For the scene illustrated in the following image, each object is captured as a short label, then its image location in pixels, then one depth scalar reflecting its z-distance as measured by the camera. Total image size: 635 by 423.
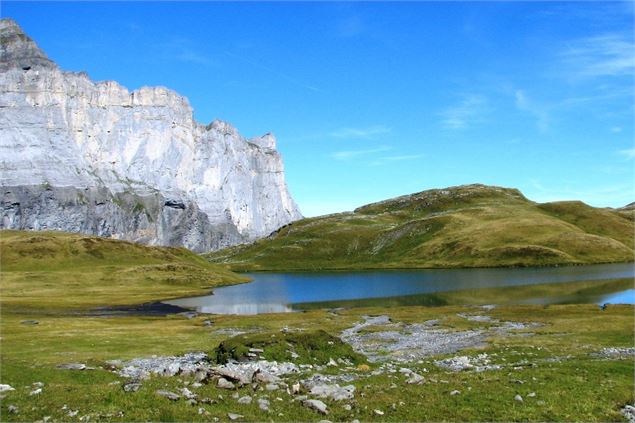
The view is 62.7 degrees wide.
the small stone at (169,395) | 23.97
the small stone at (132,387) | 25.78
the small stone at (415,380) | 30.08
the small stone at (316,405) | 23.59
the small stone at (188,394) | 24.66
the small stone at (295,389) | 26.79
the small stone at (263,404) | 23.75
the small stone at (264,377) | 28.88
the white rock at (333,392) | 25.81
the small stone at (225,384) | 27.42
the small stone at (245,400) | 24.64
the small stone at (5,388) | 27.51
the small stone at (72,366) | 39.34
